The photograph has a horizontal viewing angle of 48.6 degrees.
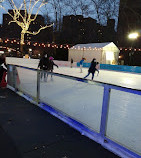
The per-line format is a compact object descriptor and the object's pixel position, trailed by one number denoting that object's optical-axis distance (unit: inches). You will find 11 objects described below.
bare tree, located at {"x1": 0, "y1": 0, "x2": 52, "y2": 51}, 660.7
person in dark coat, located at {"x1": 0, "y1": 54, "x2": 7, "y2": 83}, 219.3
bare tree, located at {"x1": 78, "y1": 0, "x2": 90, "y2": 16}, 1209.4
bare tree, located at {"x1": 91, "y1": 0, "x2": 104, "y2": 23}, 1181.7
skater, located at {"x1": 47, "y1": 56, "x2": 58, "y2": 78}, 321.9
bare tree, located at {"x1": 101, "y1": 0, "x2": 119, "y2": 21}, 1148.0
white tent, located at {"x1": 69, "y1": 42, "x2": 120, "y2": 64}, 703.1
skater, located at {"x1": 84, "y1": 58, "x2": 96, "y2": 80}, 356.5
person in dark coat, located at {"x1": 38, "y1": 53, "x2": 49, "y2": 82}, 298.4
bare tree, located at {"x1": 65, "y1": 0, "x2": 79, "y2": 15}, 1176.9
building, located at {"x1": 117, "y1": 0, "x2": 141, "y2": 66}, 882.1
